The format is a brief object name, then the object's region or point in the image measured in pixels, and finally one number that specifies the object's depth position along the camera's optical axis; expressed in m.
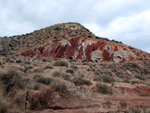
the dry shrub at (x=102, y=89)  10.35
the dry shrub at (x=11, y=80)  7.59
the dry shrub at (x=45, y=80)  9.55
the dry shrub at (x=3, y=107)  5.27
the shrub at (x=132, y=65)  27.60
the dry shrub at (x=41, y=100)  6.51
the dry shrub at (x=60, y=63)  19.98
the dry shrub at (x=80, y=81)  10.85
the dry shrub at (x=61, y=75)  11.88
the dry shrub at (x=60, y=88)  8.55
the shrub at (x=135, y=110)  5.85
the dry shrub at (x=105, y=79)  14.14
